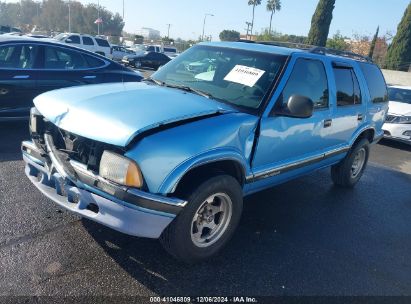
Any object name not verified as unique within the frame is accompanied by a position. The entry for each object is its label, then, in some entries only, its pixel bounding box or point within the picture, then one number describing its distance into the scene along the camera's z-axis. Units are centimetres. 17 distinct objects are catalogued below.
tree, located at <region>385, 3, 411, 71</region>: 2853
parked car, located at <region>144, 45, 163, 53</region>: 3334
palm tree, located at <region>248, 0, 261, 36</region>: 8174
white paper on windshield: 368
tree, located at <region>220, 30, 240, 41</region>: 8240
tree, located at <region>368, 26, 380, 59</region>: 3051
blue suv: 269
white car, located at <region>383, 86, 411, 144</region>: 905
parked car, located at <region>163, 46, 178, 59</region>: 3550
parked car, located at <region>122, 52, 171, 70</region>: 2678
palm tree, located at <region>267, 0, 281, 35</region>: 9438
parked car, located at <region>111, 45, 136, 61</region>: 2934
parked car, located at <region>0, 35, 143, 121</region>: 602
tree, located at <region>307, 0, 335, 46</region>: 3372
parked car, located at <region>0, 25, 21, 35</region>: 3040
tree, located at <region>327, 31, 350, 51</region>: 3975
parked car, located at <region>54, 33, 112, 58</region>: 2294
